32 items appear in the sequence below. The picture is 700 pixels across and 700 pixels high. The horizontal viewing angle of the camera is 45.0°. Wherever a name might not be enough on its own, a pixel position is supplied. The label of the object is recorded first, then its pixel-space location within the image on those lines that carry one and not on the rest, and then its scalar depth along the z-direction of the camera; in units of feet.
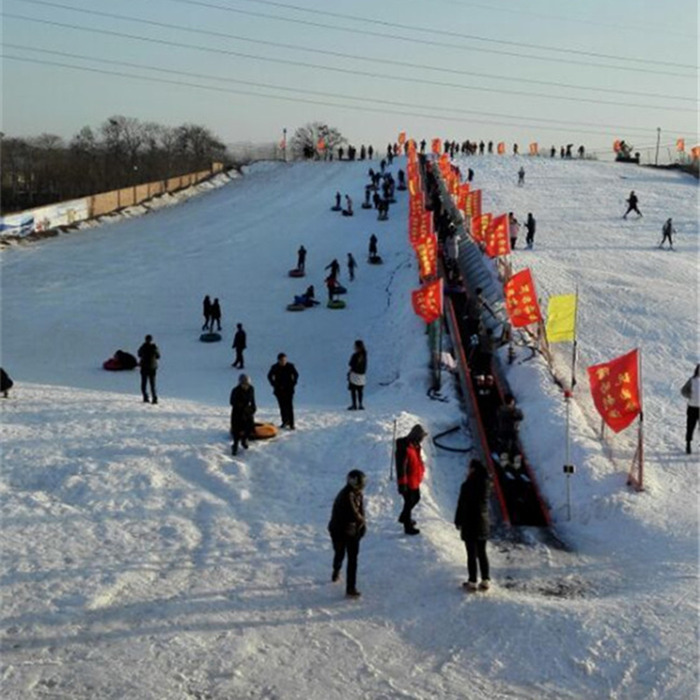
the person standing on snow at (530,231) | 102.37
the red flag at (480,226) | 92.38
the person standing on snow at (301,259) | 111.14
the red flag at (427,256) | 76.28
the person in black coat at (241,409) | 41.73
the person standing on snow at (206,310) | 84.28
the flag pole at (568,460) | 39.88
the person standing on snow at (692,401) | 44.70
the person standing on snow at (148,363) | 55.06
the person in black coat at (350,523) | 27.96
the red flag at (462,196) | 116.97
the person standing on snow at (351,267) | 105.91
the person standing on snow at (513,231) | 100.53
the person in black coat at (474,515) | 27.99
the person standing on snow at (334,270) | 98.12
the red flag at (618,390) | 42.24
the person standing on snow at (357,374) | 53.01
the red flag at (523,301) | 58.49
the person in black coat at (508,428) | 44.34
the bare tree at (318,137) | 439.63
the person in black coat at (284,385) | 46.47
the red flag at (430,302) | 59.11
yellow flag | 53.88
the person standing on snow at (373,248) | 115.99
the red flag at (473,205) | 108.37
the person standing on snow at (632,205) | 130.21
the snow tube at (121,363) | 71.77
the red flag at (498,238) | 80.79
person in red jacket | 33.24
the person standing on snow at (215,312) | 83.92
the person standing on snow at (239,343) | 71.00
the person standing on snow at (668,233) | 107.24
